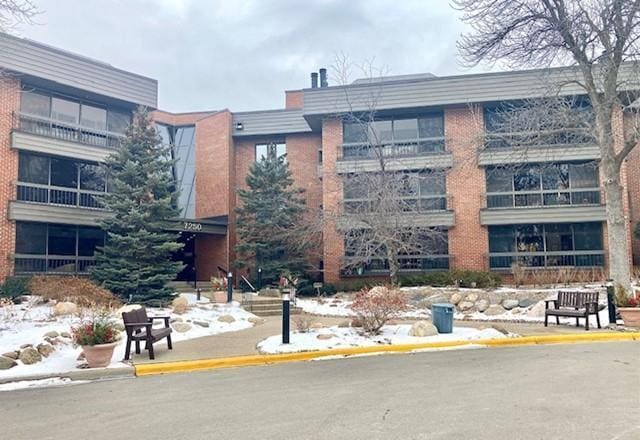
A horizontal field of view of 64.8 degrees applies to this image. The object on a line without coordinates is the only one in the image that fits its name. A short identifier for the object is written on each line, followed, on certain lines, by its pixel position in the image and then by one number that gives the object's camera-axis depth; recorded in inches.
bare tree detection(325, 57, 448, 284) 802.8
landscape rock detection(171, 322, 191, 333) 489.6
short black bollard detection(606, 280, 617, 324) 483.5
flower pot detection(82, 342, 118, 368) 336.5
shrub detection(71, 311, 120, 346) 336.2
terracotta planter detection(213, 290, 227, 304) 735.1
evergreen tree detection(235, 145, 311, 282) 917.8
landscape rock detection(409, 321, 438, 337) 432.8
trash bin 448.5
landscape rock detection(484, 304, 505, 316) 641.6
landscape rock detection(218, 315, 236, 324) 561.0
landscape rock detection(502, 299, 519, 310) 662.5
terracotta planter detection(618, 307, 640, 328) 463.2
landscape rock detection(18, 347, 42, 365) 347.3
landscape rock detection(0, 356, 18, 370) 334.6
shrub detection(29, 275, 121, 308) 547.8
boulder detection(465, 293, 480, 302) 702.5
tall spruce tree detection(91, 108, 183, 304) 668.1
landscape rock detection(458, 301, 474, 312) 687.7
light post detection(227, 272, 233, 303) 719.1
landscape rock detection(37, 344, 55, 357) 366.3
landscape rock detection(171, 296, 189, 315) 599.2
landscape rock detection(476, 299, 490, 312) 672.2
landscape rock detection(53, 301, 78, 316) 506.9
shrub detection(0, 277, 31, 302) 635.5
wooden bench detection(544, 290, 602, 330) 481.4
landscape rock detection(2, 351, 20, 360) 350.0
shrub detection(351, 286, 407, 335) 440.8
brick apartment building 764.6
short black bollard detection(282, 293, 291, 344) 407.5
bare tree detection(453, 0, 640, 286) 519.5
